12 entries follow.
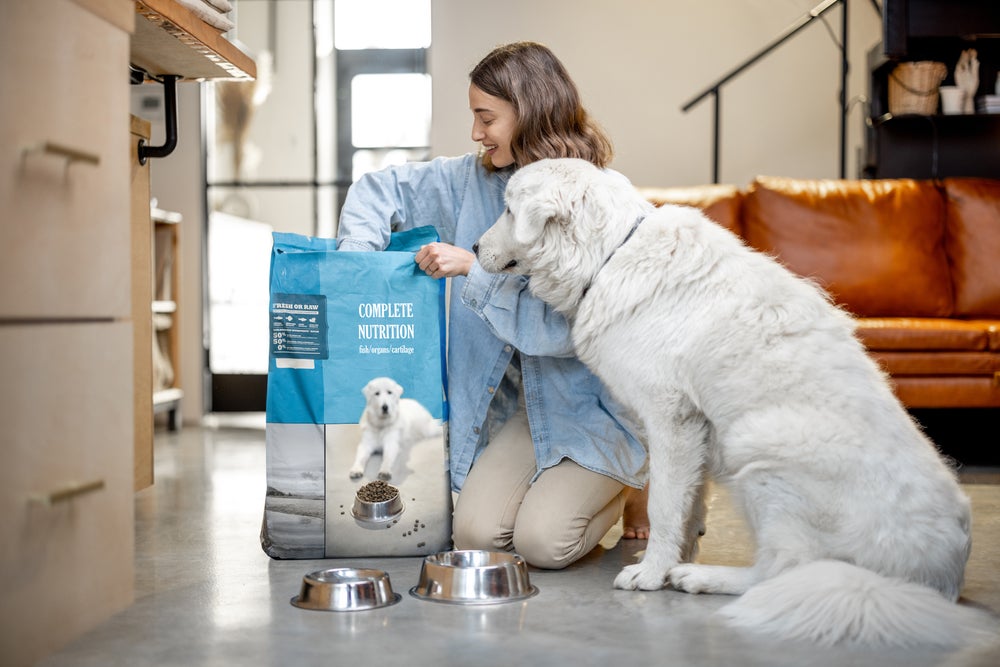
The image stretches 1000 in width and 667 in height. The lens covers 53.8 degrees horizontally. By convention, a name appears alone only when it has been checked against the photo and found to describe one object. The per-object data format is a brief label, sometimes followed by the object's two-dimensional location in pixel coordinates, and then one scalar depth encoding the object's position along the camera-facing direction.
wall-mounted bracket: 2.43
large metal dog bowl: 1.94
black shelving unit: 4.94
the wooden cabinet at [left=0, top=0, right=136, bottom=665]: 1.23
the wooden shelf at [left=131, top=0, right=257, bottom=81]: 2.09
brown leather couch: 4.41
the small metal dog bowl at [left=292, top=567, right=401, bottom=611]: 1.88
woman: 2.21
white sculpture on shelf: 4.80
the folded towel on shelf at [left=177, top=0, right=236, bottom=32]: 2.22
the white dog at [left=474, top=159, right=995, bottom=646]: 1.73
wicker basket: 4.73
